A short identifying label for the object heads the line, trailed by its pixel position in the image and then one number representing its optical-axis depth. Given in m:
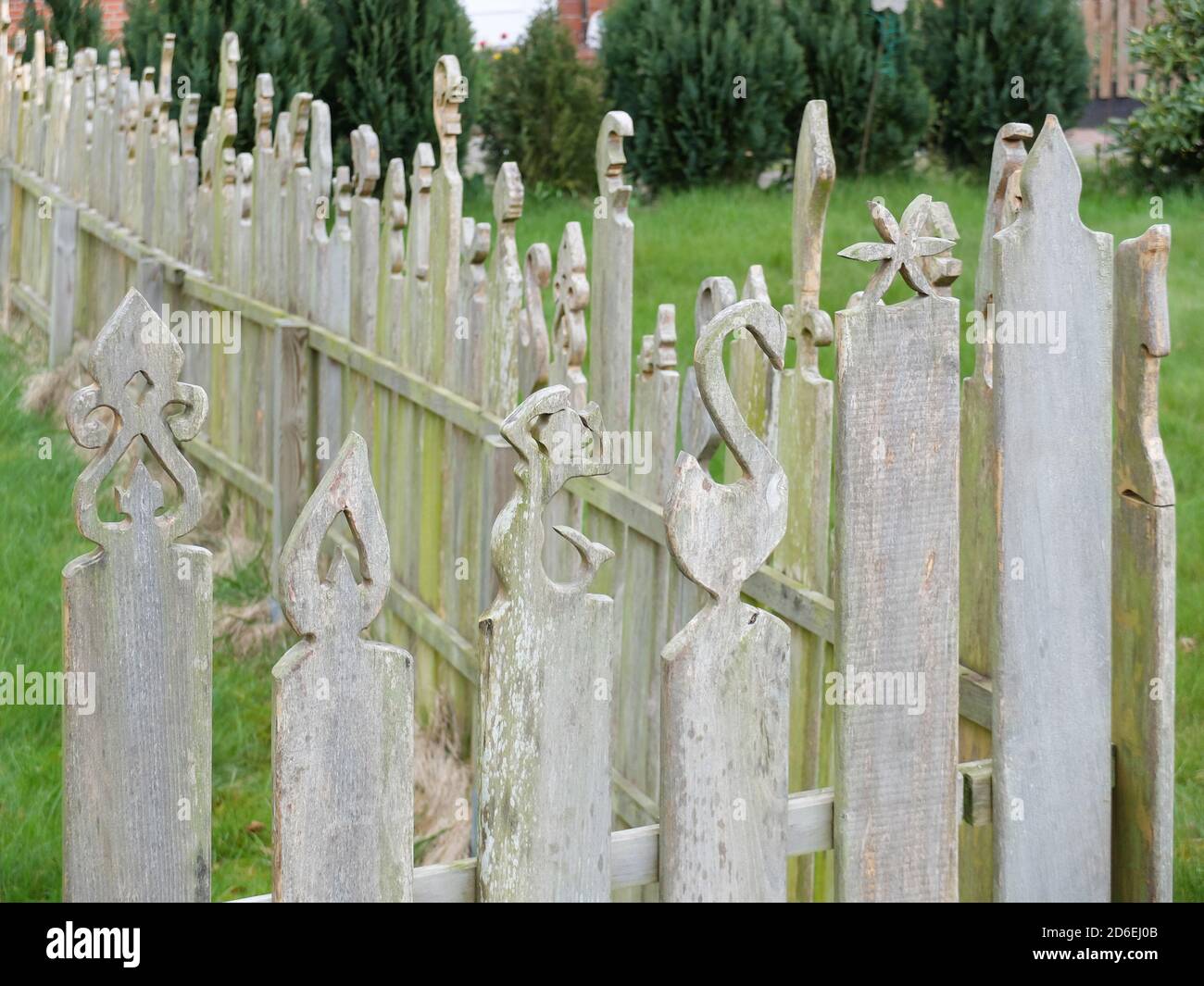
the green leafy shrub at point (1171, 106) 9.95
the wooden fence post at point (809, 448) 2.57
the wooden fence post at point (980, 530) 2.38
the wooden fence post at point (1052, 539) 2.27
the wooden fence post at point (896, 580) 2.15
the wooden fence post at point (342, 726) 1.86
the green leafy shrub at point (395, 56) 10.99
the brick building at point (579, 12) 16.11
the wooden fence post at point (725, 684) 2.00
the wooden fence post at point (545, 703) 1.95
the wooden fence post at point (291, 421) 5.17
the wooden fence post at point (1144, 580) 2.31
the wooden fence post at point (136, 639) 1.92
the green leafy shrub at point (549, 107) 11.62
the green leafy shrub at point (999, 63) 11.21
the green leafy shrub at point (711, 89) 10.89
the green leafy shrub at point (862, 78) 11.08
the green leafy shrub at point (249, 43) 10.73
